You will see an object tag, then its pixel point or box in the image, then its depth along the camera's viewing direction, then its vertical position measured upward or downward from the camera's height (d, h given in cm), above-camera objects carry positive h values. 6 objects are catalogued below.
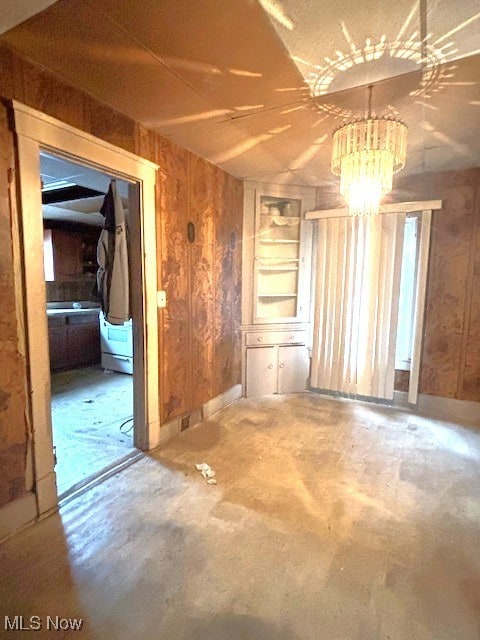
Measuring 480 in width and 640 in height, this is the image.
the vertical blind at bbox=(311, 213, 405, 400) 337 -19
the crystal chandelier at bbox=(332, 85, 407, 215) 175 +68
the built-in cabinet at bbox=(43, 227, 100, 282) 519 +43
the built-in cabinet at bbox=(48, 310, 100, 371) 457 -85
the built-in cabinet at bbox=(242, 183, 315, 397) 364 -9
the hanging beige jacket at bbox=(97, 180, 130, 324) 244 +13
